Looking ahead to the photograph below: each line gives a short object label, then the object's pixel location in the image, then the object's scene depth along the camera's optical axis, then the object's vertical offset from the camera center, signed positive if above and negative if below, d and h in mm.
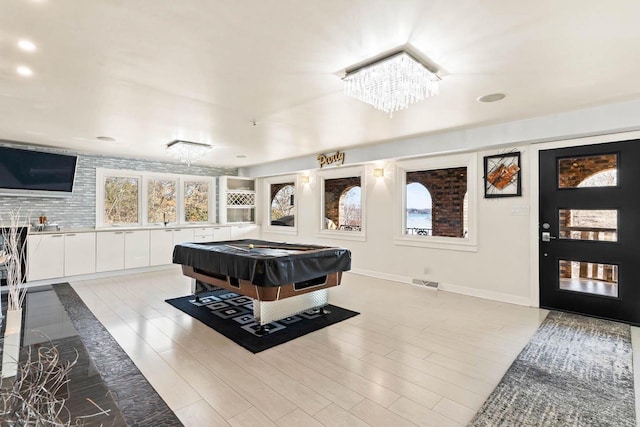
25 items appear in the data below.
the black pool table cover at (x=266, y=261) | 3215 -517
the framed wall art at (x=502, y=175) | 4498 +599
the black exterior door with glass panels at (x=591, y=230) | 3668 -158
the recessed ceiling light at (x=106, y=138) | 5051 +1219
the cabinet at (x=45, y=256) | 5203 -704
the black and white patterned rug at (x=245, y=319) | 3215 -1228
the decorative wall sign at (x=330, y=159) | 6270 +1149
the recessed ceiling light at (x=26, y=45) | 2240 +1210
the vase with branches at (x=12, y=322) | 2094 -751
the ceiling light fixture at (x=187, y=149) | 5316 +1142
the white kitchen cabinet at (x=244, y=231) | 8164 -434
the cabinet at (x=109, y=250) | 5898 -682
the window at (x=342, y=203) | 6637 +280
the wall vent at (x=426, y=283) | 5305 -1136
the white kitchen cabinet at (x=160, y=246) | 6566 -663
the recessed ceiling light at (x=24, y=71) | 2630 +1206
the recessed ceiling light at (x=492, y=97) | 3296 +1255
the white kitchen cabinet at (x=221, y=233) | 7719 -452
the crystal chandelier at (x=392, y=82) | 2445 +1122
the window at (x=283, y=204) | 8172 +294
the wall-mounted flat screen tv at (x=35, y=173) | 5219 +706
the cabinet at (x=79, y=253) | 5559 -700
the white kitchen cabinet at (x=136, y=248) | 6227 -677
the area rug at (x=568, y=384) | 2027 -1257
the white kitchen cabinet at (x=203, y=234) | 7326 -451
